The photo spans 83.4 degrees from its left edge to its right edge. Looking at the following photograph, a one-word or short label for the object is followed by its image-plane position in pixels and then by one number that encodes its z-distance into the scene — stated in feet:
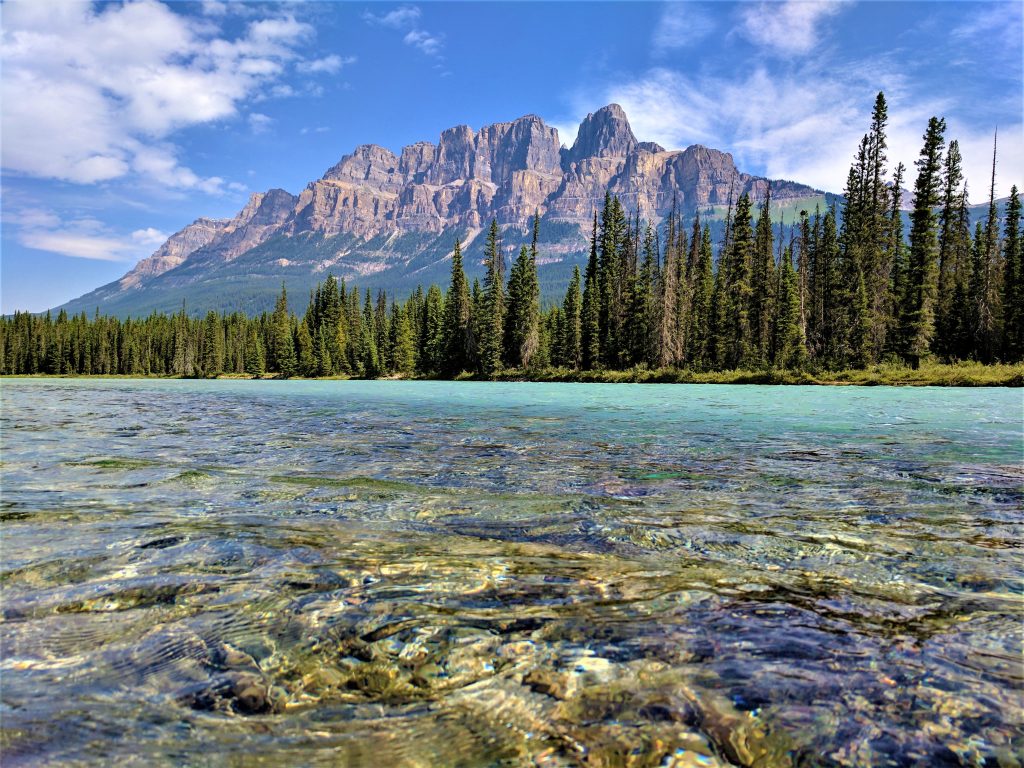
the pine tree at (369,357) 326.03
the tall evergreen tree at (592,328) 249.55
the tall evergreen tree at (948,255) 189.16
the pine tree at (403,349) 318.57
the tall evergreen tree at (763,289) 207.52
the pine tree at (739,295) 208.03
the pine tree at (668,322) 218.38
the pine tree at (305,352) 360.69
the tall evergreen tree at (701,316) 220.29
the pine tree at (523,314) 260.42
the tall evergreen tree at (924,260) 157.79
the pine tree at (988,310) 174.50
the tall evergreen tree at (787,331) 188.65
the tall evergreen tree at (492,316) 257.92
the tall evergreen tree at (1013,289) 169.68
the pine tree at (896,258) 180.04
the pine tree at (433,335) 296.10
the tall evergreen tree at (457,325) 282.36
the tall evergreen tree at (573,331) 251.80
